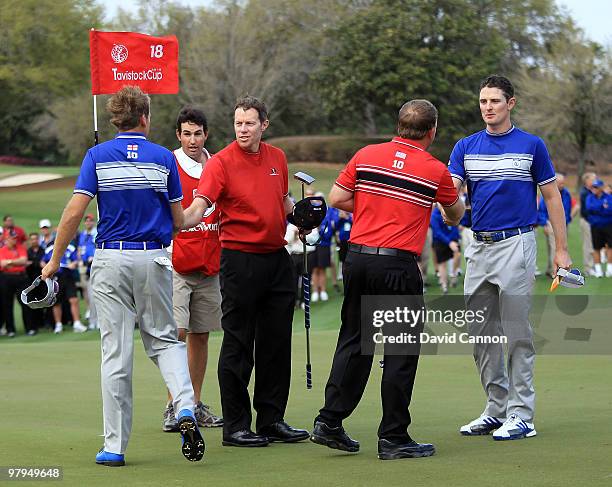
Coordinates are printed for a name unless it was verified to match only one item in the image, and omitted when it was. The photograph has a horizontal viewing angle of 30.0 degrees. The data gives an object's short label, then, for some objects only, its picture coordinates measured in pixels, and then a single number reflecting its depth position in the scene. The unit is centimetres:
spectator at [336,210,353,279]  2342
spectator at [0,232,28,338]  2245
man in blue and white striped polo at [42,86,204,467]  695
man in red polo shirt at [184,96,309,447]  780
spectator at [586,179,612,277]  2392
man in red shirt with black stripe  722
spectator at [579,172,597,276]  2439
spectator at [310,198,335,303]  2350
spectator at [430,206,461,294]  2297
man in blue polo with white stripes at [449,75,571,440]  793
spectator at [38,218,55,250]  2302
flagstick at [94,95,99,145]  876
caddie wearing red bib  867
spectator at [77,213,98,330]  2270
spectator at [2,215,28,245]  2259
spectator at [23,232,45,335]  2269
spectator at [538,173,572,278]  2403
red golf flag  1059
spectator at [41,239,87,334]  2225
